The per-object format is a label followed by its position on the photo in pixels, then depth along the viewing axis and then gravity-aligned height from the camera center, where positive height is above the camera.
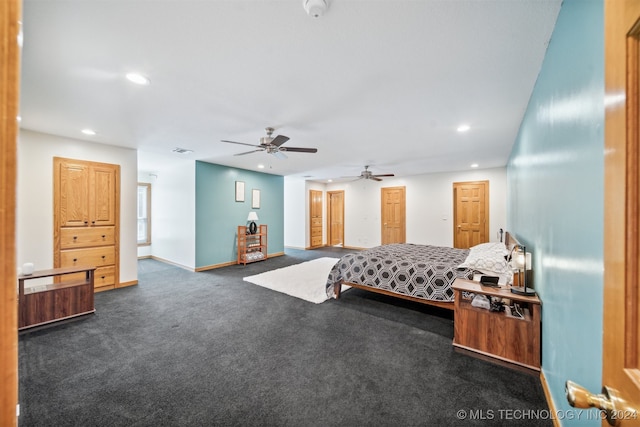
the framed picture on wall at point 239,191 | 6.36 +0.58
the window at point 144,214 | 6.95 -0.01
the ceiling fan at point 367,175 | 5.89 +0.91
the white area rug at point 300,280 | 3.99 -1.25
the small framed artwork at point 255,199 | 6.77 +0.40
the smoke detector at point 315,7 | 1.36 +1.14
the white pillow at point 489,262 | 2.67 -0.54
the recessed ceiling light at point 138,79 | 2.13 +1.17
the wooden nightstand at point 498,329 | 2.08 -1.02
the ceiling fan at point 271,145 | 3.29 +0.90
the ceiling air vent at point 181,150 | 4.50 +1.16
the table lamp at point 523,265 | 2.13 -0.44
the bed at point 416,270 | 2.88 -0.72
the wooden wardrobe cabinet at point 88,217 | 3.80 -0.05
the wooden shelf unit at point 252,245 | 6.26 -0.82
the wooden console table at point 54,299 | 2.81 -1.02
